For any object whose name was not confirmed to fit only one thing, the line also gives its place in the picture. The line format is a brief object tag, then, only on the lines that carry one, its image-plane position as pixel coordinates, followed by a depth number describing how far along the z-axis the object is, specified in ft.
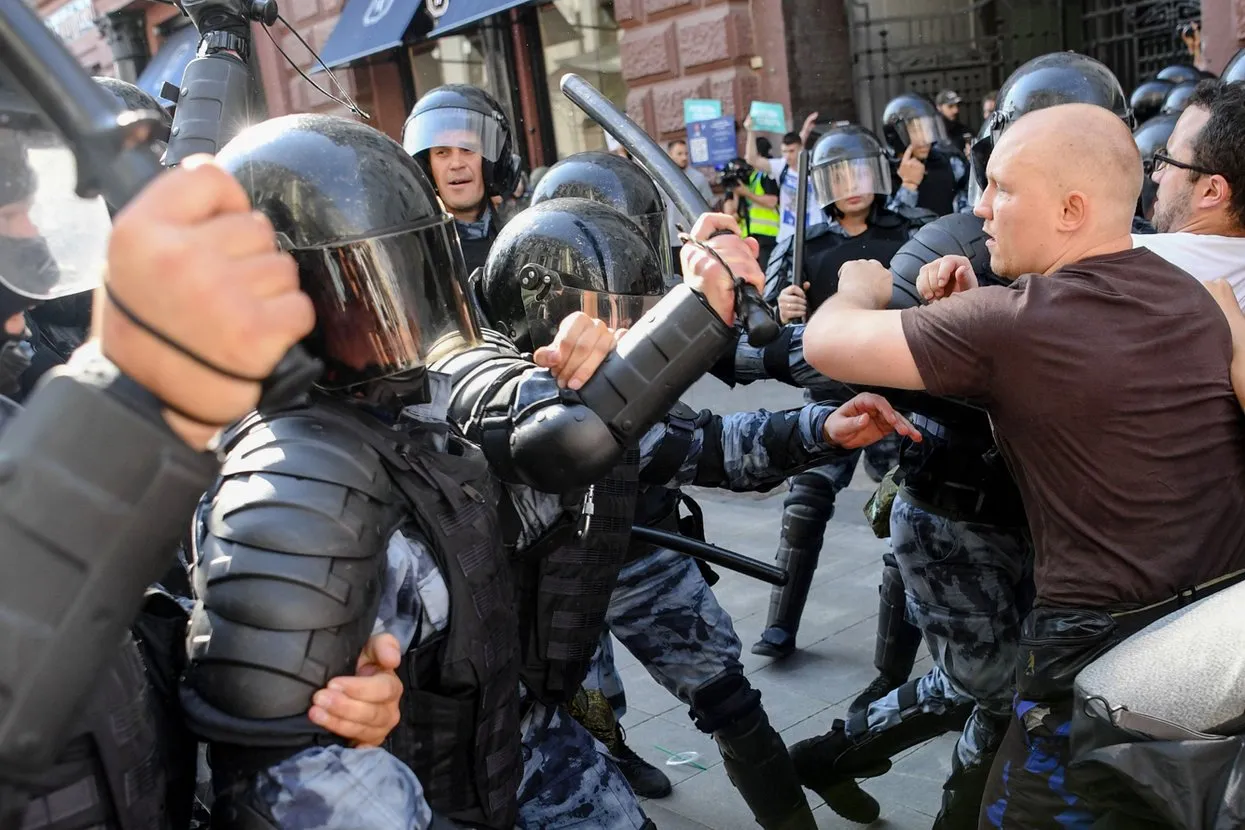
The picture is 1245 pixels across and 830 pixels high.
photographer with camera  26.35
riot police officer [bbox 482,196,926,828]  9.54
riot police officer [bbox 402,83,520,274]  13.82
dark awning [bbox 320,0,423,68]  34.55
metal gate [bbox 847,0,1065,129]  29.01
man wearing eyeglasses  8.36
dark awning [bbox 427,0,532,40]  30.78
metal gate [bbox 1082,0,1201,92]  28.12
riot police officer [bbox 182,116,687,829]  4.46
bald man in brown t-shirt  6.20
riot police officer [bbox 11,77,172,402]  10.11
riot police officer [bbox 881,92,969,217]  22.22
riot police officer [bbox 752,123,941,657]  14.62
